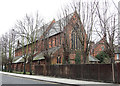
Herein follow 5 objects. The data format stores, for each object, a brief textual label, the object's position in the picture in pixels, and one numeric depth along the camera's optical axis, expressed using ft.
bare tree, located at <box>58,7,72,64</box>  50.14
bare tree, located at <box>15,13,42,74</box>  72.95
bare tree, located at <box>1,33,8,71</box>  107.97
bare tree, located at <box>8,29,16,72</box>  99.33
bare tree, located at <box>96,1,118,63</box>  36.31
